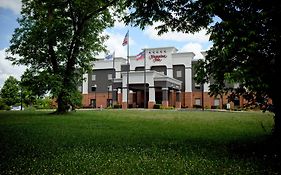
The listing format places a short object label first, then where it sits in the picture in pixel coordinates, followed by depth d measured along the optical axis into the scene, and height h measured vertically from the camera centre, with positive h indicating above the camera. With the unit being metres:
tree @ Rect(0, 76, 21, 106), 49.91 +1.38
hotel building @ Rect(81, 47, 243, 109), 41.53 +3.29
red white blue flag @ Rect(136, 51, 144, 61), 37.03 +7.41
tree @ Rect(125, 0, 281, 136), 5.24 +1.28
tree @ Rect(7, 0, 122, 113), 20.81 +5.64
